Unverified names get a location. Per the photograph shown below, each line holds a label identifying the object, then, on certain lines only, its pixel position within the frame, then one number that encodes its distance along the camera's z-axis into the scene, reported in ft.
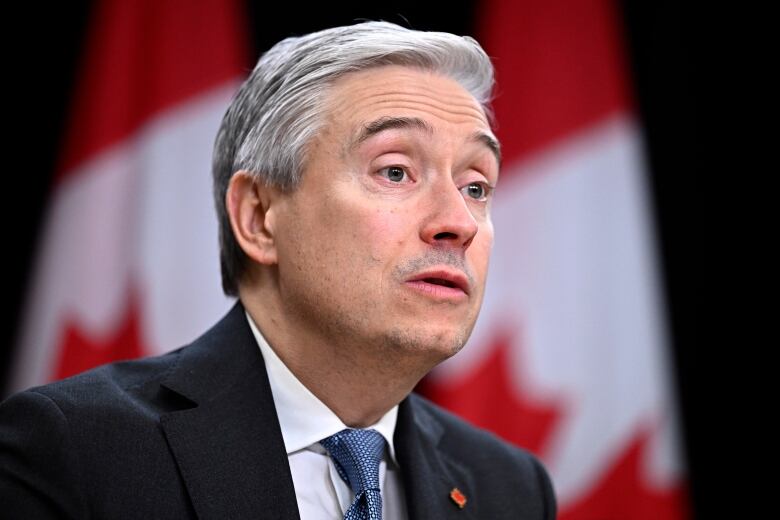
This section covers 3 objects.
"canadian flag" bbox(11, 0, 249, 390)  23.52
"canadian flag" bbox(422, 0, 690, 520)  24.66
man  12.61
